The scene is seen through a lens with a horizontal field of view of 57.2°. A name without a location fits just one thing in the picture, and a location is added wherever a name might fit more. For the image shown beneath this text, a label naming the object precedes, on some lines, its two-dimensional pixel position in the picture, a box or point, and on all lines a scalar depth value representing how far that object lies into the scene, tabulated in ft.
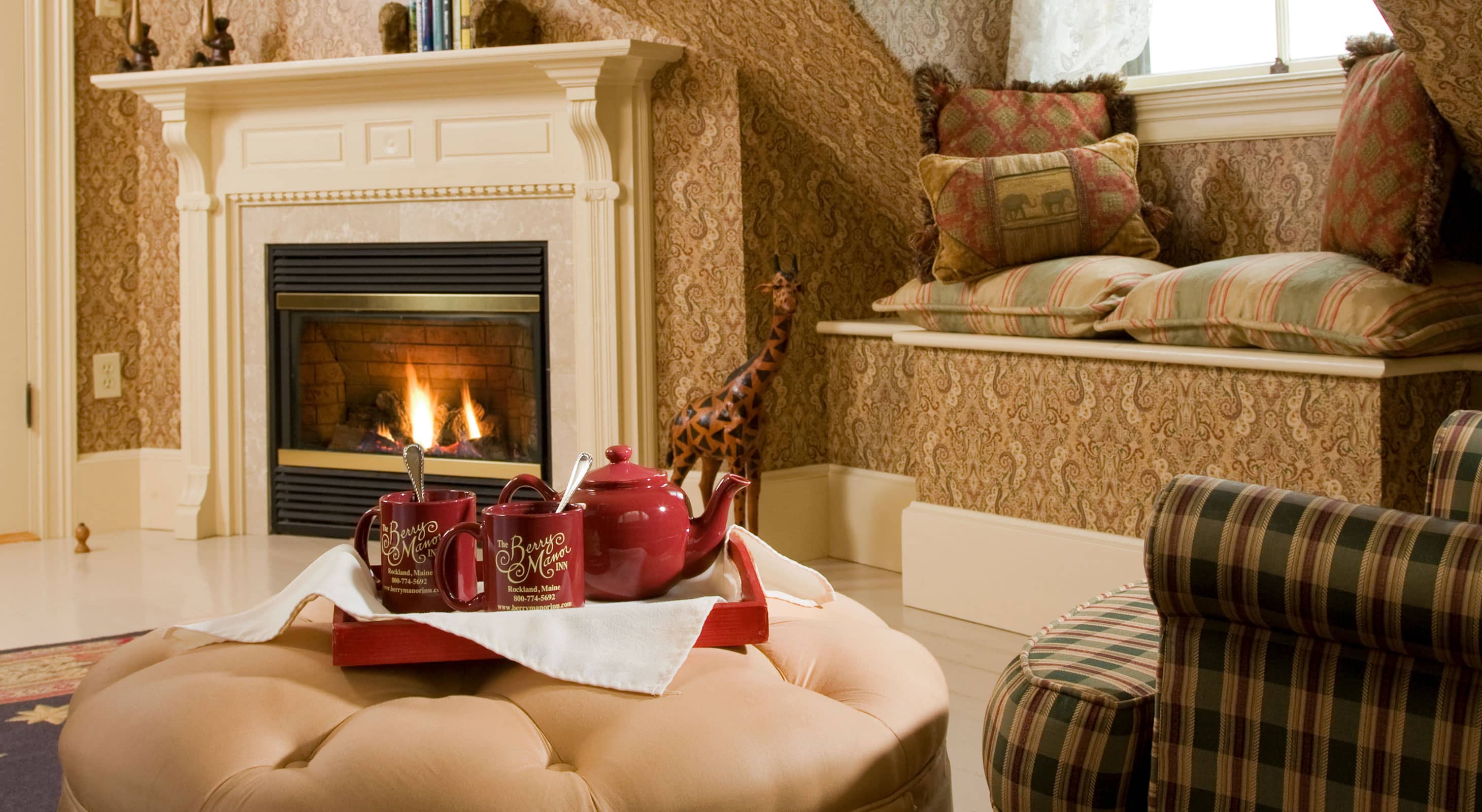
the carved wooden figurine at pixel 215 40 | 13.52
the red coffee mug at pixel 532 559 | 4.32
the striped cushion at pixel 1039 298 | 9.41
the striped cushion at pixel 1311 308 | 7.62
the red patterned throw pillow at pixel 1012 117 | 10.61
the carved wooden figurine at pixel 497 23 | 12.46
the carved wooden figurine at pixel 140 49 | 13.71
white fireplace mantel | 12.32
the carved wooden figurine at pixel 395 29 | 12.82
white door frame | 13.83
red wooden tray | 4.15
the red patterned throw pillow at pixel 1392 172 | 7.66
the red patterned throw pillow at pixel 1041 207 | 10.00
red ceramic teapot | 4.58
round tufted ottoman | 3.53
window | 9.94
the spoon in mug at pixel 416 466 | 4.79
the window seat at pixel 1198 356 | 7.78
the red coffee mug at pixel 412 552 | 4.62
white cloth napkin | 4.01
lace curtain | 10.82
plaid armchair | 3.63
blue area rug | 6.96
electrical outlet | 14.37
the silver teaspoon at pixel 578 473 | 4.57
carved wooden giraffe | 10.97
